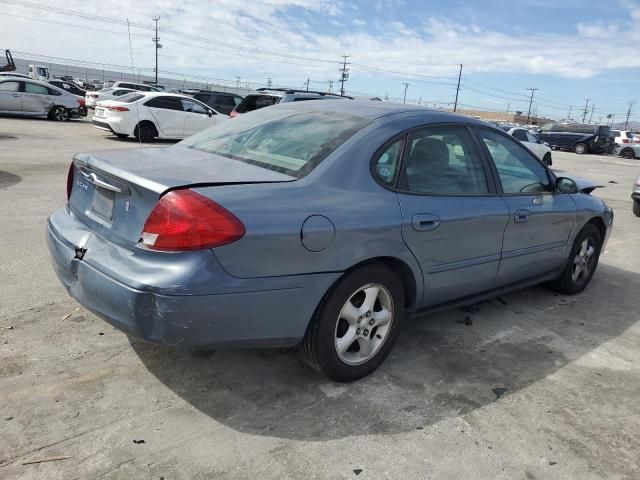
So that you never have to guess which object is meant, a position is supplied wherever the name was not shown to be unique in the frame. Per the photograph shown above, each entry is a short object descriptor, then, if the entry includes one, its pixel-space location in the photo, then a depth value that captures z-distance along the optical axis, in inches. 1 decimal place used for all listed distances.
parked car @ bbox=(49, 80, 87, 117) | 1104.9
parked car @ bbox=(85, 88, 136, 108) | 967.0
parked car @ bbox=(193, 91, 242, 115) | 832.1
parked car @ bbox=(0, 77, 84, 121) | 757.9
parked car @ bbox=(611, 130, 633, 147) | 1314.0
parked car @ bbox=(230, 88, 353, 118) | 551.0
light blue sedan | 95.6
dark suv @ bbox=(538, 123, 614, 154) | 1220.5
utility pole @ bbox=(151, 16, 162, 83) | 2085.9
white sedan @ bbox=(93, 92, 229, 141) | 593.0
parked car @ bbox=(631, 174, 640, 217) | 371.6
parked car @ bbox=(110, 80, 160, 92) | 1194.0
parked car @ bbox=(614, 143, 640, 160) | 1251.8
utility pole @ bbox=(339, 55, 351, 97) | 3184.1
